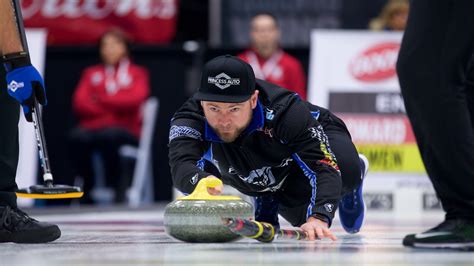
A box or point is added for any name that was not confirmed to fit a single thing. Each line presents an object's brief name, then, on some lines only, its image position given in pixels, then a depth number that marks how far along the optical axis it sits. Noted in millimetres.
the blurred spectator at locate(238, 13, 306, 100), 18328
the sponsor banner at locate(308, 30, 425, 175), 18156
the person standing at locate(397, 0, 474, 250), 7066
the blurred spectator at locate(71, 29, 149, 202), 19531
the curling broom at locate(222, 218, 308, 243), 7078
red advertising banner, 20656
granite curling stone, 7492
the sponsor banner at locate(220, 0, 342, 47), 20016
